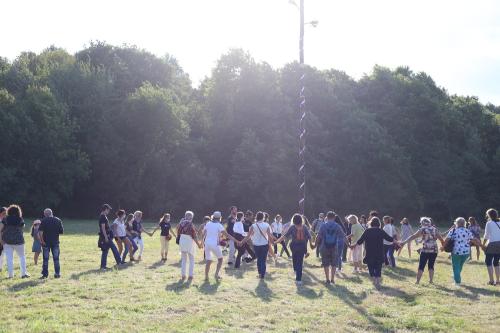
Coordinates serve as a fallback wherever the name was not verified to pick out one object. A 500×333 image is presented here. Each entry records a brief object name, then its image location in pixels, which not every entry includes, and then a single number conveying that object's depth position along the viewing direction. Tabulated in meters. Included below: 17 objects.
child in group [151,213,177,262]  19.43
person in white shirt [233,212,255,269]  17.80
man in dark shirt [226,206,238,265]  18.34
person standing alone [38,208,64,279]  14.55
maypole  22.77
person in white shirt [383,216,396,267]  18.53
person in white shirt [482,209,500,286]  14.93
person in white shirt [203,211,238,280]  14.89
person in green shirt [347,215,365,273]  17.59
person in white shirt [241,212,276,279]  15.62
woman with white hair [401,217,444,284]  14.85
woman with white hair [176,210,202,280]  14.79
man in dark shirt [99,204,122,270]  16.06
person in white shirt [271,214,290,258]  22.31
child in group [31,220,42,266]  17.22
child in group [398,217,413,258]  22.91
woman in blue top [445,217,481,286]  14.71
